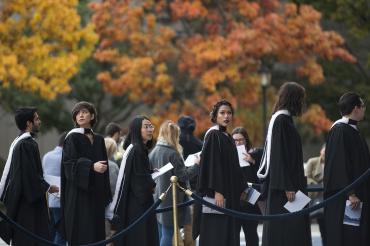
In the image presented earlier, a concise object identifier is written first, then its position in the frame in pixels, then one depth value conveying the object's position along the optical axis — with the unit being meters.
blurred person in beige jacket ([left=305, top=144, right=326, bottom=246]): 19.27
